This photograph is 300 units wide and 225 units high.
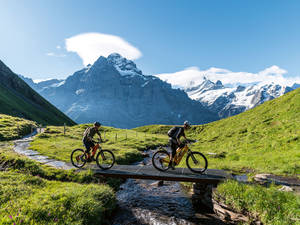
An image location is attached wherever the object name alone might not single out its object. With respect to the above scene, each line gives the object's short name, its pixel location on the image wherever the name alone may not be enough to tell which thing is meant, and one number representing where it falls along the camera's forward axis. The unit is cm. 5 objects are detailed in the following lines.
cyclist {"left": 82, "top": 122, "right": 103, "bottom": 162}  1473
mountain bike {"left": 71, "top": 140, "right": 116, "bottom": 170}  1509
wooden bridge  1305
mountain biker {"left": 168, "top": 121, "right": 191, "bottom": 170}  1353
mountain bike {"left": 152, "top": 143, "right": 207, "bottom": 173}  1355
